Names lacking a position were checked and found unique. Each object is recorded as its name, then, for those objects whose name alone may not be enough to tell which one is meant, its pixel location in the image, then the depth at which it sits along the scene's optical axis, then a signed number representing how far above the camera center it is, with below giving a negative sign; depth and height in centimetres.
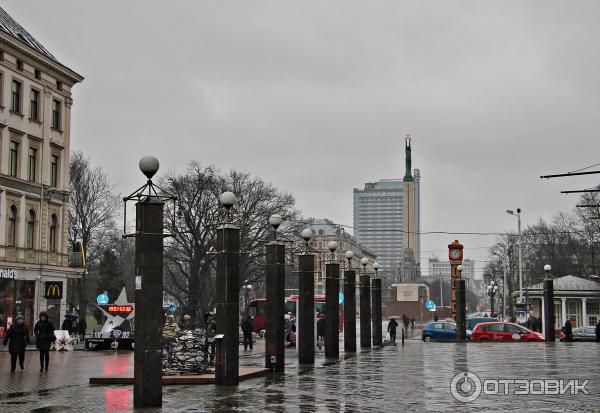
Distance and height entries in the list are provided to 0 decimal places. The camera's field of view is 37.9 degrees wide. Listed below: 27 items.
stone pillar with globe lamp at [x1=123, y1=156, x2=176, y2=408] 1585 +22
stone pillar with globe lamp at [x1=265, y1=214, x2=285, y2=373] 2428 -6
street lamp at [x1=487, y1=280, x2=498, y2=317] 7215 +103
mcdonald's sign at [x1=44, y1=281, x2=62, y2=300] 4662 +65
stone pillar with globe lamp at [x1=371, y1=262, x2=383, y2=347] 4256 -35
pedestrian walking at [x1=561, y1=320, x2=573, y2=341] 4928 -165
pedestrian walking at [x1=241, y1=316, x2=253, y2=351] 4206 -136
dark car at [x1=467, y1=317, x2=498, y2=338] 5666 -123
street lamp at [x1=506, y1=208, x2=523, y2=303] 6885 +600
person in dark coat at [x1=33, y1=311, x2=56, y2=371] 2592 -98
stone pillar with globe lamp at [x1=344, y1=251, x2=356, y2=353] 3569 -25
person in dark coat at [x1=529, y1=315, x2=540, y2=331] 5664 -136
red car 4744 -168
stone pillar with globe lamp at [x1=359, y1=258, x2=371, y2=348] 3838 -25
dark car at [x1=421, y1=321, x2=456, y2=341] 5191 -176
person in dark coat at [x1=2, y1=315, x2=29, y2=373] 2536 -107
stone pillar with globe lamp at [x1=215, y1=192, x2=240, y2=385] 1991 +4
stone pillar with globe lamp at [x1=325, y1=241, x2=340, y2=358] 3153 -5
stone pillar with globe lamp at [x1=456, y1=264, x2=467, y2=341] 4819 -51
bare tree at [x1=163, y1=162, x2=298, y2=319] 6500 +646
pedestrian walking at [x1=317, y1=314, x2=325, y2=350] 4256 -141
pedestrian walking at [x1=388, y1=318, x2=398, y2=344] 4700 -148
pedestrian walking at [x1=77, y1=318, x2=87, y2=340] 4978 -135
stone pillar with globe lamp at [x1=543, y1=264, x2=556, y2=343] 4694 -39
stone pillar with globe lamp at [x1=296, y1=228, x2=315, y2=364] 2820 -11
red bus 6762 -56
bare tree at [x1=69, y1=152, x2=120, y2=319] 6900 +789
